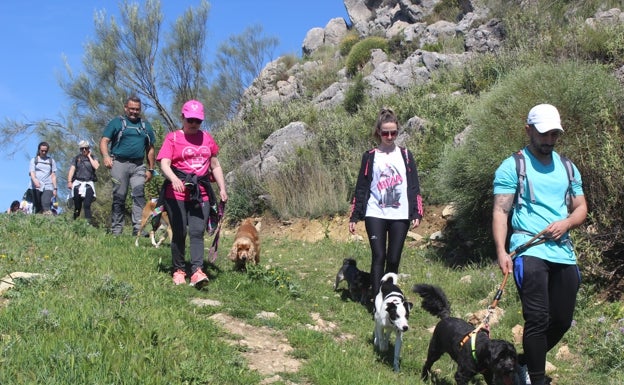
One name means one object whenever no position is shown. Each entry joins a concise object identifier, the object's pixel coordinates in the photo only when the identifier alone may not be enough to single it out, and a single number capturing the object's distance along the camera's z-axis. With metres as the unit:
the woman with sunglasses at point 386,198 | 5.97
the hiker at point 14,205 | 18.47
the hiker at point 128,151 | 8.42
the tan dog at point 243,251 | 7.22
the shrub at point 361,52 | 26.39
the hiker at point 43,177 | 12.84
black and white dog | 4.85
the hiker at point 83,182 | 11.00
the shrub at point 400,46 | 25.50
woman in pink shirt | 6.06
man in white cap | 3.87
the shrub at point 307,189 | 12.70
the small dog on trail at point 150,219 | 9.24
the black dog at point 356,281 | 7.00
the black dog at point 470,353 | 3.86
